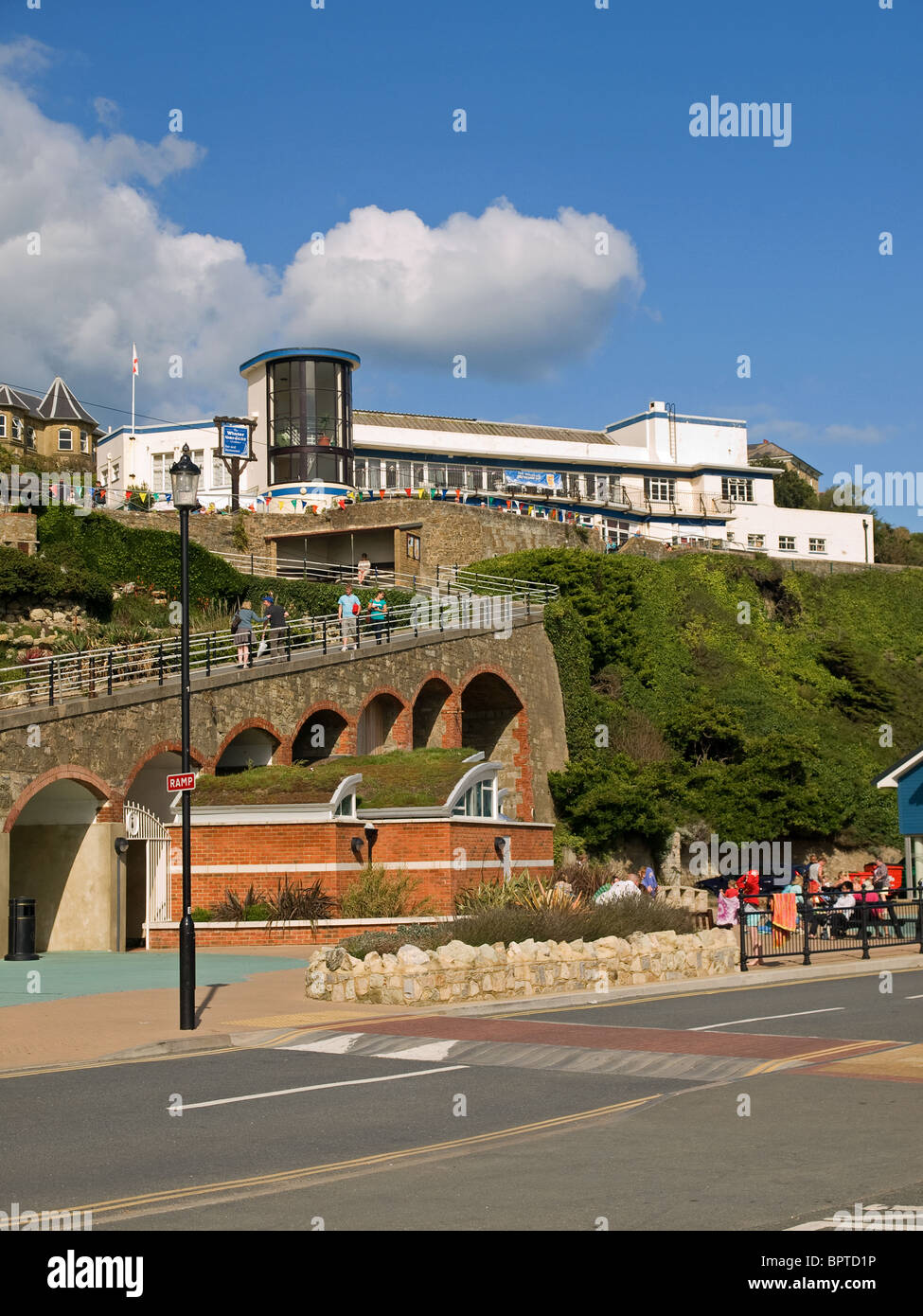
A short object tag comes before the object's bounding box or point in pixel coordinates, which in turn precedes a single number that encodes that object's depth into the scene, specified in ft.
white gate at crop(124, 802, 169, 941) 88.07
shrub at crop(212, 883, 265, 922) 83.41
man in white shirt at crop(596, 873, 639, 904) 79.32
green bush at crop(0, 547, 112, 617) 121.49
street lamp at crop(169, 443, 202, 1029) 50.42
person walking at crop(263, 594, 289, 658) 111.45
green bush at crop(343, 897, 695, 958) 62.03
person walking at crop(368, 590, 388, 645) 124.98
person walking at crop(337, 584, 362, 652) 119.03
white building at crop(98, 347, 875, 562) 190.29
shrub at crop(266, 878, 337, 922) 82.23
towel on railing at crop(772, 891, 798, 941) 75.10
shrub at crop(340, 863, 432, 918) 83.41
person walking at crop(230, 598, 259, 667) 104.99
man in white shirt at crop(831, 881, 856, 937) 78.43
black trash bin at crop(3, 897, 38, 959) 73.67
